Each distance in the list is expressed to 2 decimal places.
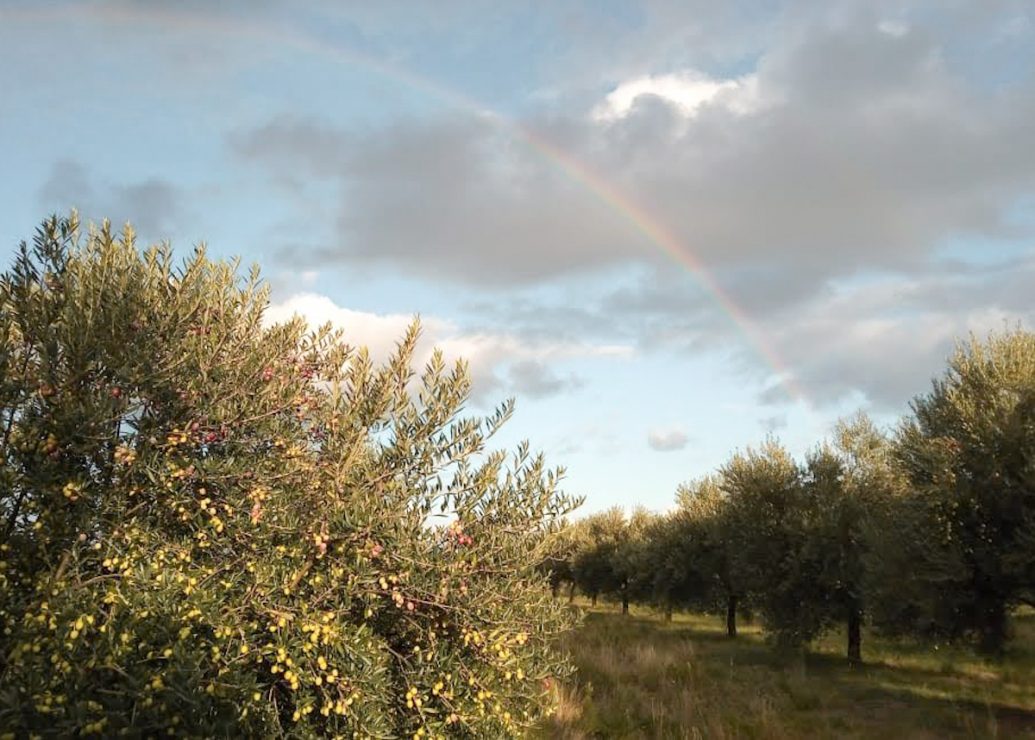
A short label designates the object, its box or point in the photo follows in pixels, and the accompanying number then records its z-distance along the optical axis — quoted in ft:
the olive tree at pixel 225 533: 19.65
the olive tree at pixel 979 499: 57.11
